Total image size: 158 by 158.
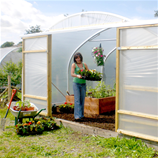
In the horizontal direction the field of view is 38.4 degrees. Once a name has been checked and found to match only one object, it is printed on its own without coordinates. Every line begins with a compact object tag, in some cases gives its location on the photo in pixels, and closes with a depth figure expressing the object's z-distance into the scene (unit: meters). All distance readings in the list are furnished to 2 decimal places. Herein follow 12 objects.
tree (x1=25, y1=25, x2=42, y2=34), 33.66
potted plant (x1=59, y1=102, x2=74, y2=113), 6.88
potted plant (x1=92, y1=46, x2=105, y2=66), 7.78
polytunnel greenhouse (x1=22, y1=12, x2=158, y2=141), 4.11
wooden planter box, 6.69
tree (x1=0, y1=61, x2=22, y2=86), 8.80
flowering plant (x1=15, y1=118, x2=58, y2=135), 5.00
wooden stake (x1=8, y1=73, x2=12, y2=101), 7.87
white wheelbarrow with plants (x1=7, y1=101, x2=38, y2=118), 5.14
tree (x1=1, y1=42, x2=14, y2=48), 42.25
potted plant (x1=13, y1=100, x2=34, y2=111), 5.35
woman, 5.64
